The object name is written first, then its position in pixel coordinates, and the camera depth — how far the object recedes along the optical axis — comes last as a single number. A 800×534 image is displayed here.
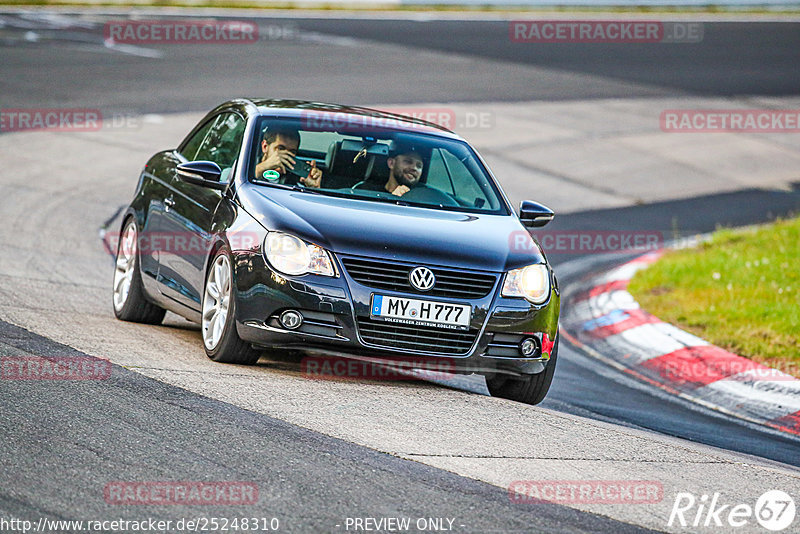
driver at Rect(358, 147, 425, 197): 16.25
